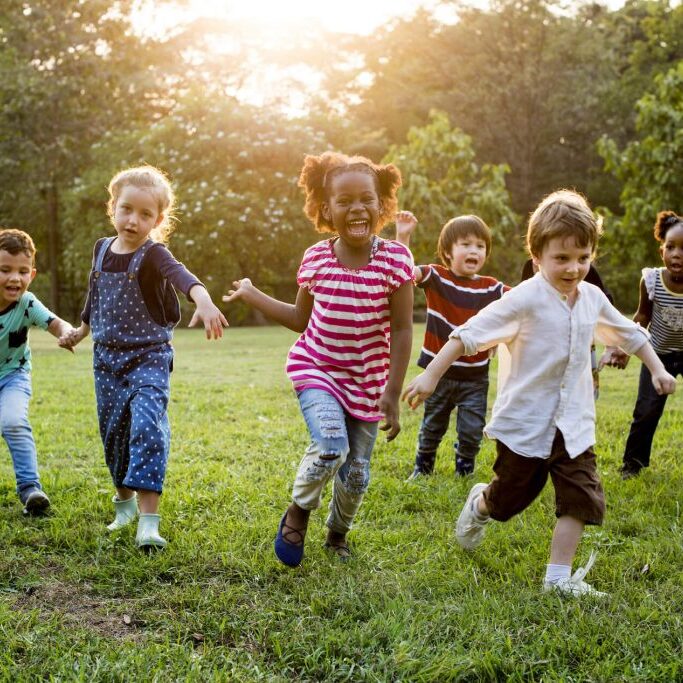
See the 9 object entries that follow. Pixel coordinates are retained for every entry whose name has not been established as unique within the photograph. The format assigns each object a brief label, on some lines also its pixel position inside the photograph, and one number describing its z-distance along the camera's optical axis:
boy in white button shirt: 3.35
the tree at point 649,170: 20.06
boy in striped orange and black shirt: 5.36
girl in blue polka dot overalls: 3.97
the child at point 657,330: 5.25
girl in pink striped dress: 3.55
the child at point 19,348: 4.46
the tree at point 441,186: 22.70
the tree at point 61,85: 25.89
